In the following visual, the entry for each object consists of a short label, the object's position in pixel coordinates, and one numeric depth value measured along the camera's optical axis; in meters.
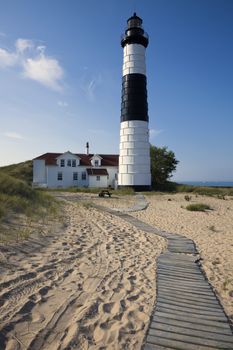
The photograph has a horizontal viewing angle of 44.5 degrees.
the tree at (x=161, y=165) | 36.97
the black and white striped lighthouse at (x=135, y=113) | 28.67
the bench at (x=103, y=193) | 24.59
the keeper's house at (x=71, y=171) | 37.84
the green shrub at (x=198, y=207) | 17.59
